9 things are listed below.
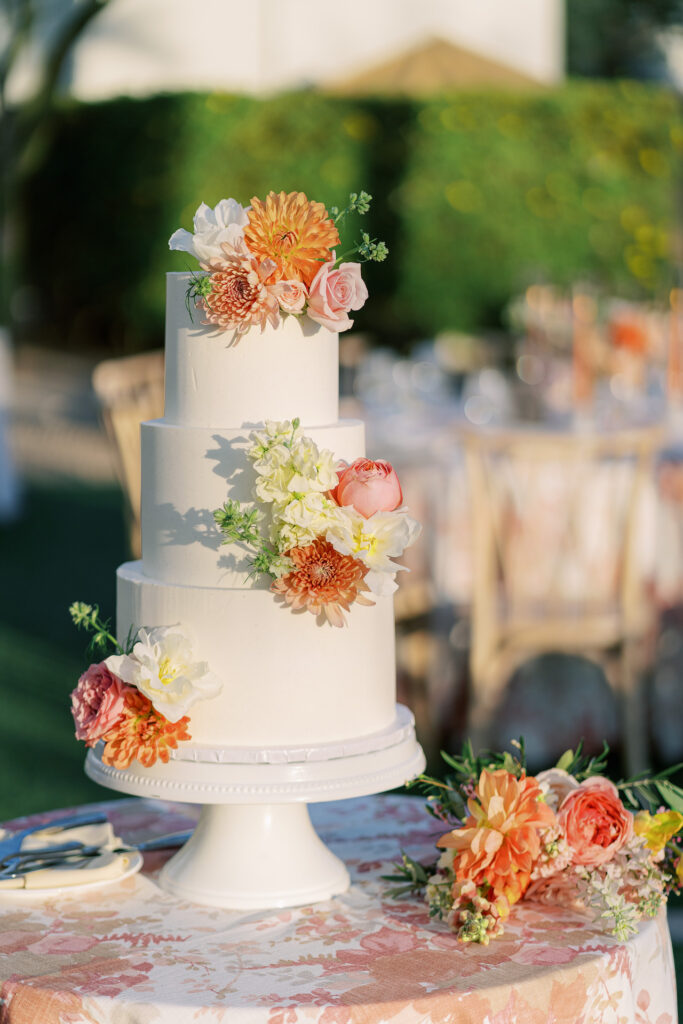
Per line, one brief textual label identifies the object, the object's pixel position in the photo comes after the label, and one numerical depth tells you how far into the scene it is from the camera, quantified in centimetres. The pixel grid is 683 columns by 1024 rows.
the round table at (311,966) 191
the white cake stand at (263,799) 206
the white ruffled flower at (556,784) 211
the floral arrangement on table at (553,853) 204
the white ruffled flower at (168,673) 204
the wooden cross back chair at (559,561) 407
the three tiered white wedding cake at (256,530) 204
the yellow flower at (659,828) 207
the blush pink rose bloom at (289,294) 208
